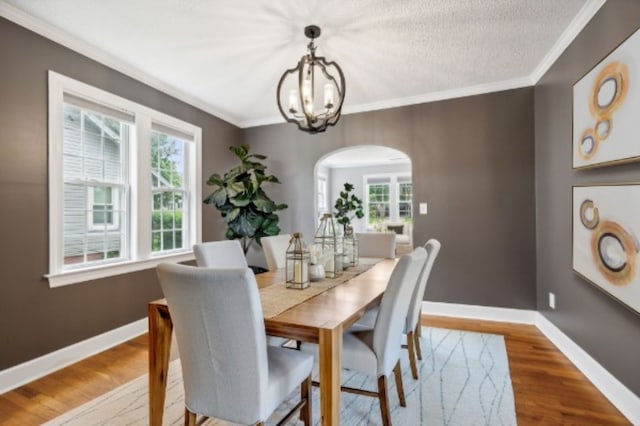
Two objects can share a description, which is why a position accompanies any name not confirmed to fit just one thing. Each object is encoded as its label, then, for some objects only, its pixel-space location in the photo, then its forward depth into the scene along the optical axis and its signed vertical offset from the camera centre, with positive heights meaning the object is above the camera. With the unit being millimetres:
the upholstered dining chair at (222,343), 1197 -502
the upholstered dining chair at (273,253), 2787 -342
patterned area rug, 1884 -1174
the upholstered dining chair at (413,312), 2240 -706
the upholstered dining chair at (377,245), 3137 -312
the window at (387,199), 9258 +387
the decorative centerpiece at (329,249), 2238 -257
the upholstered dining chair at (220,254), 2195 -294
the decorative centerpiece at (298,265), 1924 -308
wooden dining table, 1312 -489
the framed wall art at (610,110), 1744 +611
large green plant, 3789 +120
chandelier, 2209 +794
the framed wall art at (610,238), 1739 -162
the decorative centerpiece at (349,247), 2615 -278
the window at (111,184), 2570 +264
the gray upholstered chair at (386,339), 1614 -655
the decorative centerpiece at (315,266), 2104 -342
